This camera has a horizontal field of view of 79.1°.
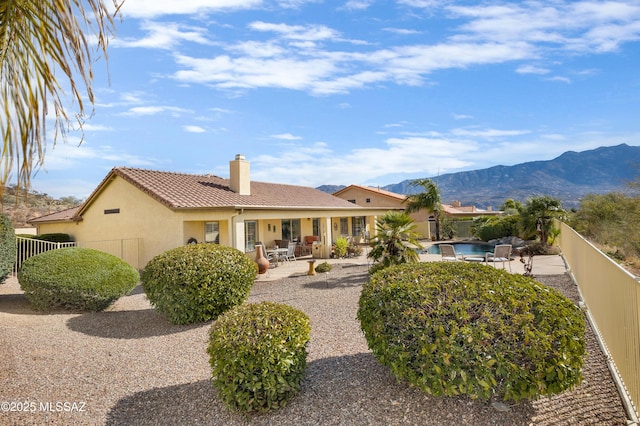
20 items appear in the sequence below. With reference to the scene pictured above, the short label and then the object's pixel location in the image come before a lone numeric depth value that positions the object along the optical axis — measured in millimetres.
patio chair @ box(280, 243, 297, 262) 20428
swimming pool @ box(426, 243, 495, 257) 27792
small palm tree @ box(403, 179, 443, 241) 36500
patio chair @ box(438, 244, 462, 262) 15793
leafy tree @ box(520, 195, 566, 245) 22266
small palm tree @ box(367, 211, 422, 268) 13039
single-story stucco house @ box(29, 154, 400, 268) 16969
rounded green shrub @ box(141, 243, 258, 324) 8422
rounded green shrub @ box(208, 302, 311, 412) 4469
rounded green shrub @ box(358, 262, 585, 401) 3939
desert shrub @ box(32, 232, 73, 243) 20531
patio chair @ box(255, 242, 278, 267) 19553
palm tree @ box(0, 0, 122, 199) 2475
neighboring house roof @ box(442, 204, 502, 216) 44938
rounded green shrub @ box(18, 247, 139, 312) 9789
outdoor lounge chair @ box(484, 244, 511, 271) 15305
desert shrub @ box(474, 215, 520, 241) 30203
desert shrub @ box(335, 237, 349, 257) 22766
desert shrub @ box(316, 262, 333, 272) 17125
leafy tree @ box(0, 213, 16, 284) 11359
